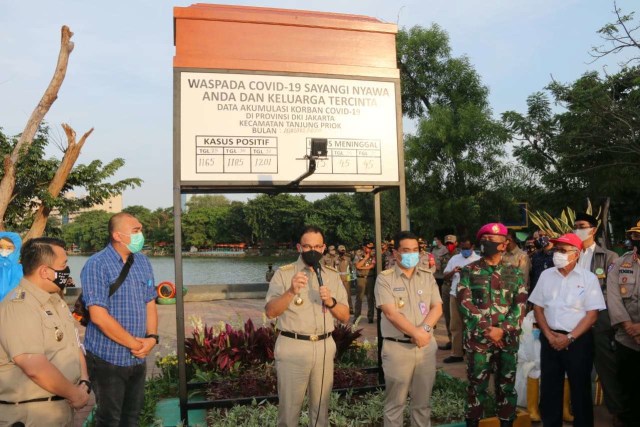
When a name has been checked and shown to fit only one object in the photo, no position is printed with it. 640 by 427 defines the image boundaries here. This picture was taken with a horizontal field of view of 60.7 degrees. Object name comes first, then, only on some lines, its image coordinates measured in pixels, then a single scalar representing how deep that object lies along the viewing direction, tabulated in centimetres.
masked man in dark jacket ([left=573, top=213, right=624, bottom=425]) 495
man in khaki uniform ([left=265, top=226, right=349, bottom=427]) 404
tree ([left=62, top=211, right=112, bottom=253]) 7275
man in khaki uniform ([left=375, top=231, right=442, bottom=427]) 427
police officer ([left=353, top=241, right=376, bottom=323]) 1222
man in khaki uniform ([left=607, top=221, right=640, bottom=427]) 463
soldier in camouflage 446
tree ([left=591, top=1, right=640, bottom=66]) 1111
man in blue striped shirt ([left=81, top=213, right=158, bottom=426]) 355
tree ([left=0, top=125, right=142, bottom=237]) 1612
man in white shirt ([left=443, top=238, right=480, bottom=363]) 772
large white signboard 511
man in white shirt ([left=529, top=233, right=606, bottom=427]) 445
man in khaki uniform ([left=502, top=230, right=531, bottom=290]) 730
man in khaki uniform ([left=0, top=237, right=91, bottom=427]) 279
